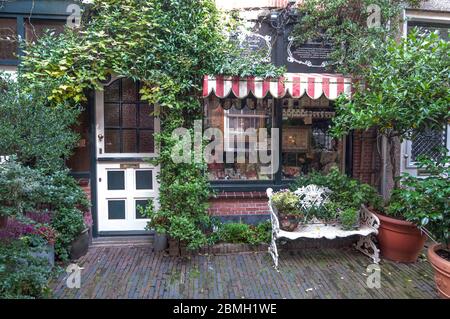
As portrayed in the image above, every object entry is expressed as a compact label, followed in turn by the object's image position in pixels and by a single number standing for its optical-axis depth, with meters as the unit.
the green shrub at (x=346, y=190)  4.75
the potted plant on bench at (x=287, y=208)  4.62
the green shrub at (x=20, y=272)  3.01
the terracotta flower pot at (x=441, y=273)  3.35
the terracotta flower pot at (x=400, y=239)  4.45
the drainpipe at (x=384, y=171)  5.53
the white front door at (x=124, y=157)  5.29
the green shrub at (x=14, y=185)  3.04
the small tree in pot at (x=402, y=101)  3.83
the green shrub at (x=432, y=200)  3.42
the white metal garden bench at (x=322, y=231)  4.47
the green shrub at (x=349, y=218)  4.53
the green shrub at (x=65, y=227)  4.43
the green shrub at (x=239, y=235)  5.03
